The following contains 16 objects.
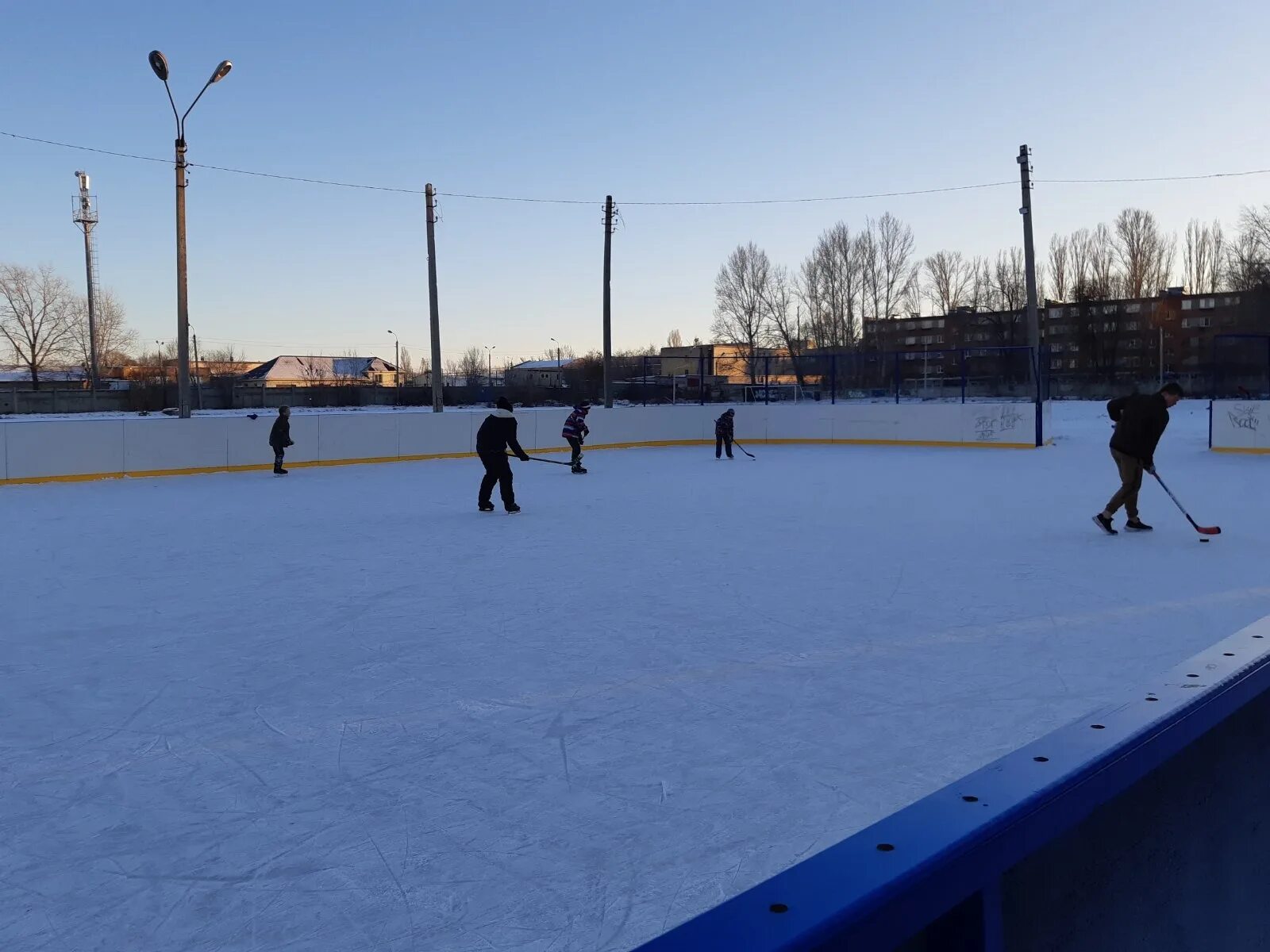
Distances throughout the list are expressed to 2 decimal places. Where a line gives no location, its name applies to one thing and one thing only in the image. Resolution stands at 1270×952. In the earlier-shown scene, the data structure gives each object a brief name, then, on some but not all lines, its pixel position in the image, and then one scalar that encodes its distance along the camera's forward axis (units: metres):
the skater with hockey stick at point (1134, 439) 9.18
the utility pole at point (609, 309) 28.77
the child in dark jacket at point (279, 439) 17.52
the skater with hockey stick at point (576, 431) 17.41
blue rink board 1.18
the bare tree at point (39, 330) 54.22
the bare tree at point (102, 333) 55.81
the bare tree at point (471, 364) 101.62
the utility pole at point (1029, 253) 23.48
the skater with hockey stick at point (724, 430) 21.47
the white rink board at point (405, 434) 16.38
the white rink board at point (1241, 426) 20.28
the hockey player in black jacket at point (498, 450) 11.77
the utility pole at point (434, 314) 25.47
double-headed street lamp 18.31
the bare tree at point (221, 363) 90.31
